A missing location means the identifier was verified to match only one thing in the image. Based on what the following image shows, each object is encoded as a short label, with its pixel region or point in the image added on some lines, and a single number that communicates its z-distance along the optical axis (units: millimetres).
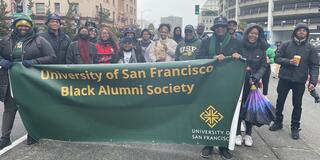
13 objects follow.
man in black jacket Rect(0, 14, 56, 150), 3141
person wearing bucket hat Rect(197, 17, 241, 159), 3059
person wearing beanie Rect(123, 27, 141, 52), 4580
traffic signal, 23979
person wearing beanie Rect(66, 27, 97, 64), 3745
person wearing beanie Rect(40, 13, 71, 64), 3802
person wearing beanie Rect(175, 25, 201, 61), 4163
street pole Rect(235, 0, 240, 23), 47839
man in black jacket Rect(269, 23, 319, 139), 3539
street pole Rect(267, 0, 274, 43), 39464
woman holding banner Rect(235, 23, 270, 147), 3249
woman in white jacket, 4447
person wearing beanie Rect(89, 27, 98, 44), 4230
